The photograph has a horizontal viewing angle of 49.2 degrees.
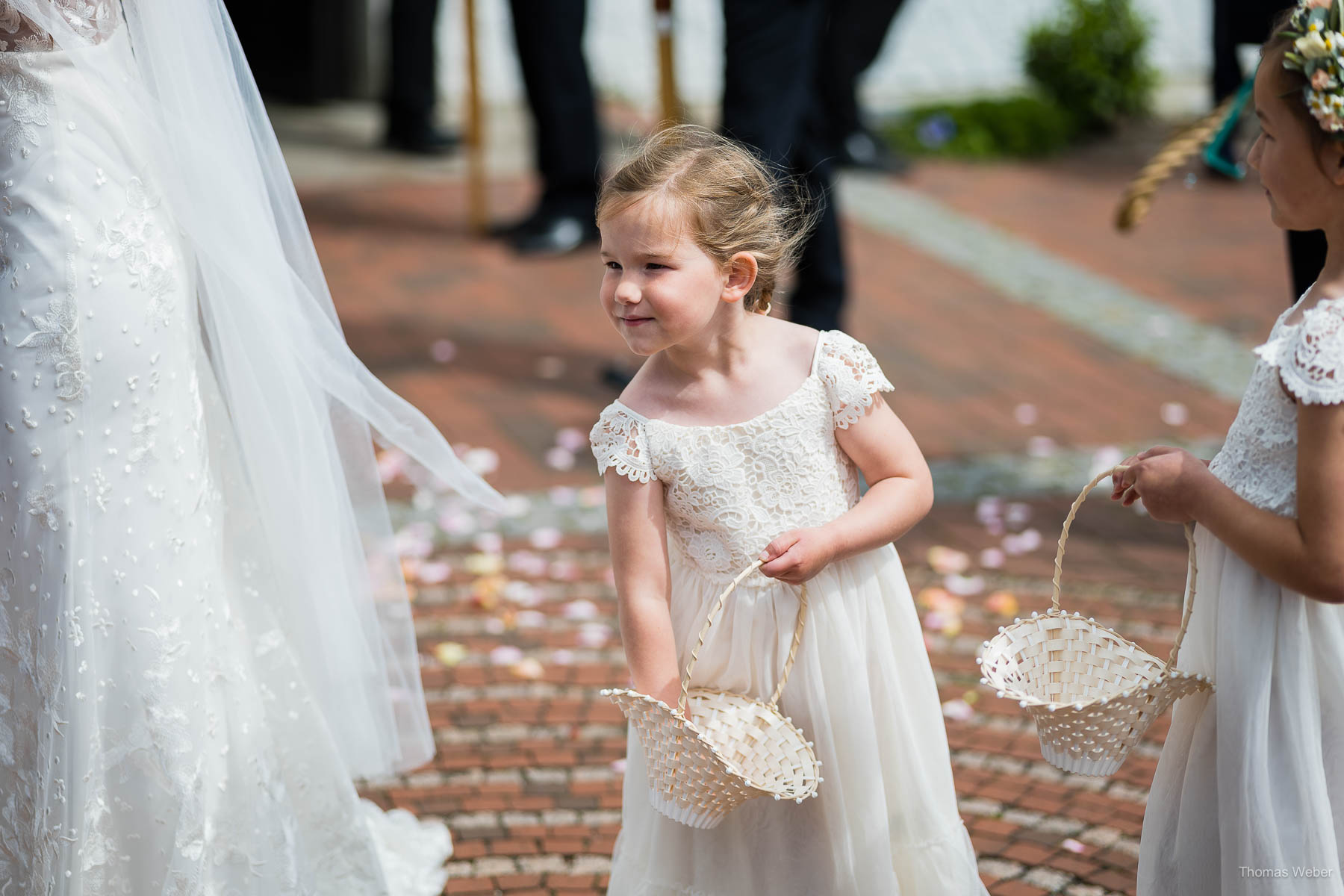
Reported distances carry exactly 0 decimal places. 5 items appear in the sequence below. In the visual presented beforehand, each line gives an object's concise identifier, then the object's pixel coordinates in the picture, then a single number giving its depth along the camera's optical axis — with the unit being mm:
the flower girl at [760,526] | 2219
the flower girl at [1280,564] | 1962
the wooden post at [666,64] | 5730
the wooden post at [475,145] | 7730
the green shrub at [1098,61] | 10828
